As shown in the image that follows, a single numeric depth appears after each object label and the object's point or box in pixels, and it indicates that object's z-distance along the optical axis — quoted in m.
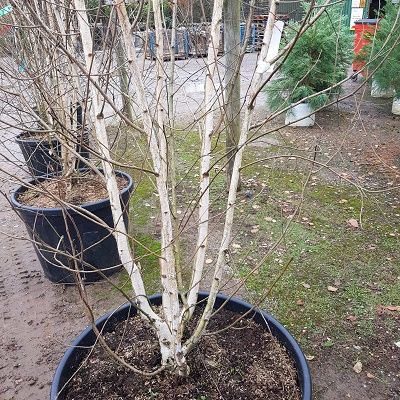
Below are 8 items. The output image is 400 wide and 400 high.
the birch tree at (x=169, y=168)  1.36
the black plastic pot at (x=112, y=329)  1.59
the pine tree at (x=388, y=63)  5.46
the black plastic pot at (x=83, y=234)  2.77
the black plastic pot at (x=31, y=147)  4.36
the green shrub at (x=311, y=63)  5.75
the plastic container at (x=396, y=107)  6.35
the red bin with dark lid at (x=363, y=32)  6.46
